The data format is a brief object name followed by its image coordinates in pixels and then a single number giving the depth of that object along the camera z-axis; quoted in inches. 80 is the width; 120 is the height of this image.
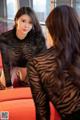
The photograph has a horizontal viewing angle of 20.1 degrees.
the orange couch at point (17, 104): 67.6
